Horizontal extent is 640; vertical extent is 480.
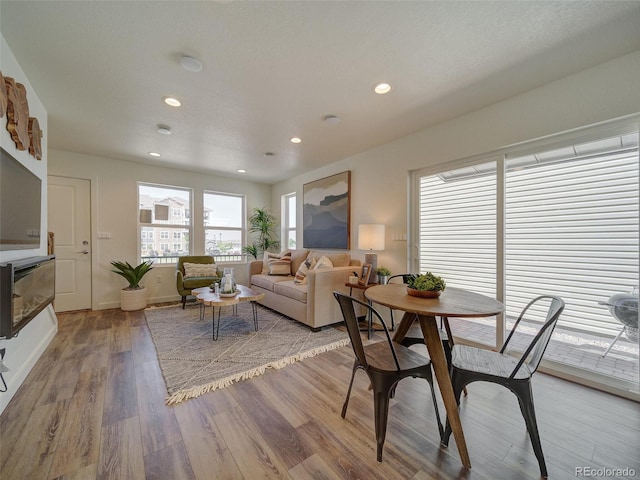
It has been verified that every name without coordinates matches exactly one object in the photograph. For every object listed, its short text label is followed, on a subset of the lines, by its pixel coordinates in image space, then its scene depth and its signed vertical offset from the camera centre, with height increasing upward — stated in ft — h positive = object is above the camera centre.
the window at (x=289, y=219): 17.85 +1.52
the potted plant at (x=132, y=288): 12.94 -2.65
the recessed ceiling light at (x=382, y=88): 6.95 +4.32
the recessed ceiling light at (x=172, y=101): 7.73 +4.35
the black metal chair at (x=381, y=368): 4.22 -2.31
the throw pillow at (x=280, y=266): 14.30 -1.54
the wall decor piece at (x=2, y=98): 5.00 +2.87
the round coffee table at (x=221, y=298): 9.04 -2.24
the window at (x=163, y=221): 14.80 +1.11
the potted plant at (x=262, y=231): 18.06 +0.62
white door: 12.29 +0.04
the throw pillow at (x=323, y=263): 11.40 -1.10
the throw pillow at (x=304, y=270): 11.94 -1.54
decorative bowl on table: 5.11 -1.10
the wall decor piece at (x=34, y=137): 6.84 +2.87
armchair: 13.30 -1.95
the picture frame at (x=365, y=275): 9.98 -1.43
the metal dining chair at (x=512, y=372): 3.99 -2.28
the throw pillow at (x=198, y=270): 13.92 -1.74
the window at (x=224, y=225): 16.94 +1.03
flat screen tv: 5.13 +0.78
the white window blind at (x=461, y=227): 8.30 +0.48
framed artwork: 13.10 +1.57
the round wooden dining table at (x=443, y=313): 4.12 -1.22
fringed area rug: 6.58 -3.67
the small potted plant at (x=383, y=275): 9.93 -1.43
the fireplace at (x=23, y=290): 4.66 -1.20
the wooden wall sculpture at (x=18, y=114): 5.34 +2.94
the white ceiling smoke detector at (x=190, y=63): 5.90 +4.26
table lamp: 10.34 -0.09
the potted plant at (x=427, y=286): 5.12 -0.97
